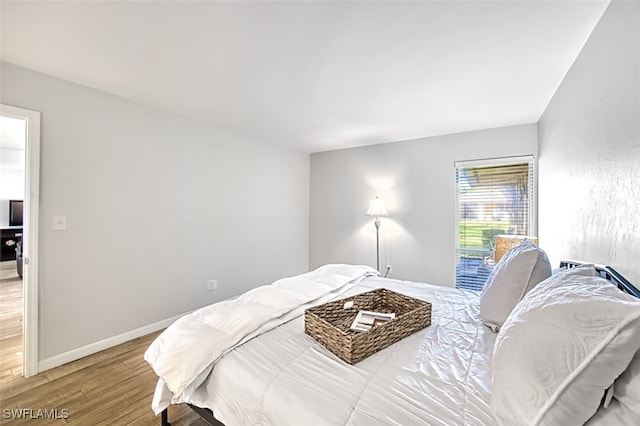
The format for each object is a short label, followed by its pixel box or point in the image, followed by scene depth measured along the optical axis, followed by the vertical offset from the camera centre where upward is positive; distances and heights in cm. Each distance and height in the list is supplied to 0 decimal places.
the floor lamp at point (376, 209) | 392 +7
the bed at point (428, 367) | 72 -64
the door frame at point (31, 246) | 213 -26
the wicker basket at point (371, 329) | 124 -58
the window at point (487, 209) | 330 +7
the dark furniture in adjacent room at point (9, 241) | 583 -61
